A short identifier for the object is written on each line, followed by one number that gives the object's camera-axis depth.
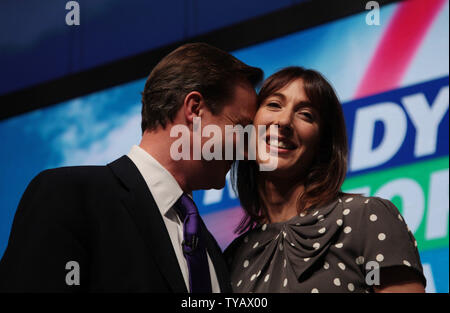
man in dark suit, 1.76
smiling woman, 1.92
